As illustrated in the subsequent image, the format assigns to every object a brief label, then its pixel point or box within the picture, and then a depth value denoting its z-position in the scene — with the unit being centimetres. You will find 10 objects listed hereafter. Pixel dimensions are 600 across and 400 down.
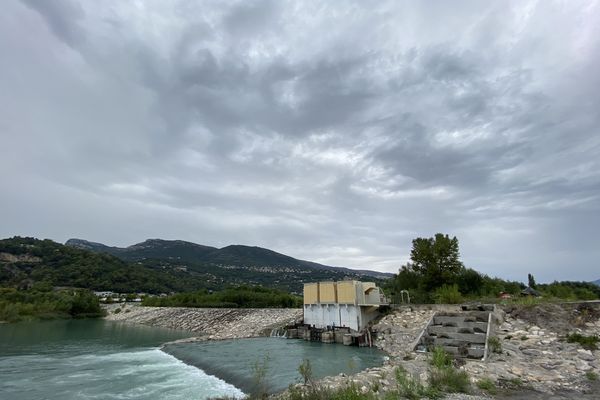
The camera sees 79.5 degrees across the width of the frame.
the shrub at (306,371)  909
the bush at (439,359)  1098
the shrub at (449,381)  996
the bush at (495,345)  1589
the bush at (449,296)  2739
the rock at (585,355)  1402
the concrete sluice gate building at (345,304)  2889
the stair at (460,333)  1706
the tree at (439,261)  3300
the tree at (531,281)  4253
